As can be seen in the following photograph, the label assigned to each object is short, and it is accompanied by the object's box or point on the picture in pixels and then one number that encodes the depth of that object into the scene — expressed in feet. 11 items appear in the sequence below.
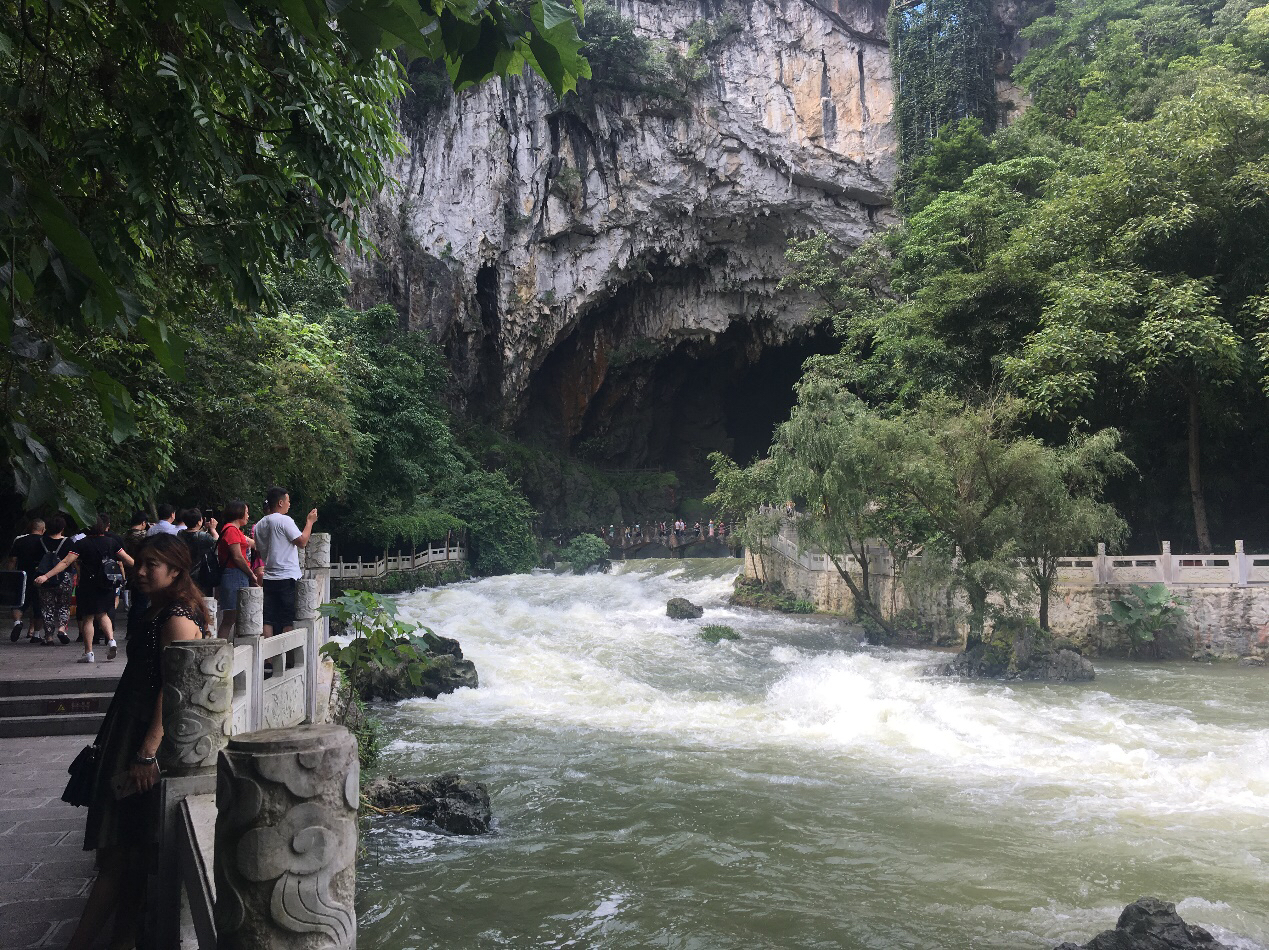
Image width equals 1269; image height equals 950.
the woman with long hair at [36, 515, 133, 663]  25.75
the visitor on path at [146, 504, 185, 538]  24.08
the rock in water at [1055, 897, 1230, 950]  14.99
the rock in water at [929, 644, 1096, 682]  43.32
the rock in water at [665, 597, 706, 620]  66.23
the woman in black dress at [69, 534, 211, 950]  9.52
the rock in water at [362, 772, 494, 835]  22.50
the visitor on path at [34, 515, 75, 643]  29.73
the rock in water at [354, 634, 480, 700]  37.91
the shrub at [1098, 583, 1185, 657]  48.96
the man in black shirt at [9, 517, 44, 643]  30.53
